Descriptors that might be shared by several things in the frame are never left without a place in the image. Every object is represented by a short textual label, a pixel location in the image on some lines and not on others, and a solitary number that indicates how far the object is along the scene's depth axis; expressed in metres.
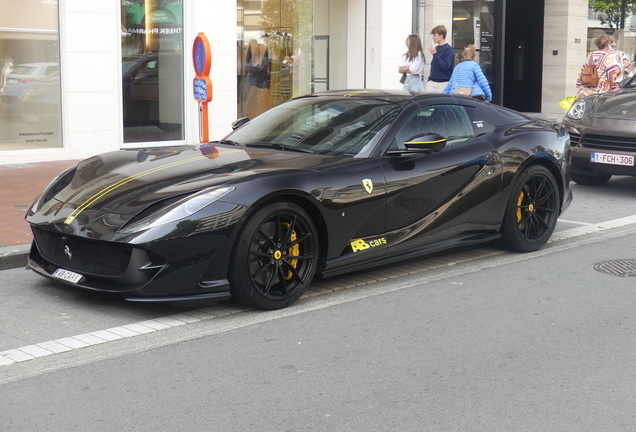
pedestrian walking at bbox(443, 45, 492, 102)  11.79
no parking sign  9.52
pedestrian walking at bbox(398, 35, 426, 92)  13.19
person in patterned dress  13.18
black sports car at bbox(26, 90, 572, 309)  4.99
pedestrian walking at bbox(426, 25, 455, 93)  12.80
